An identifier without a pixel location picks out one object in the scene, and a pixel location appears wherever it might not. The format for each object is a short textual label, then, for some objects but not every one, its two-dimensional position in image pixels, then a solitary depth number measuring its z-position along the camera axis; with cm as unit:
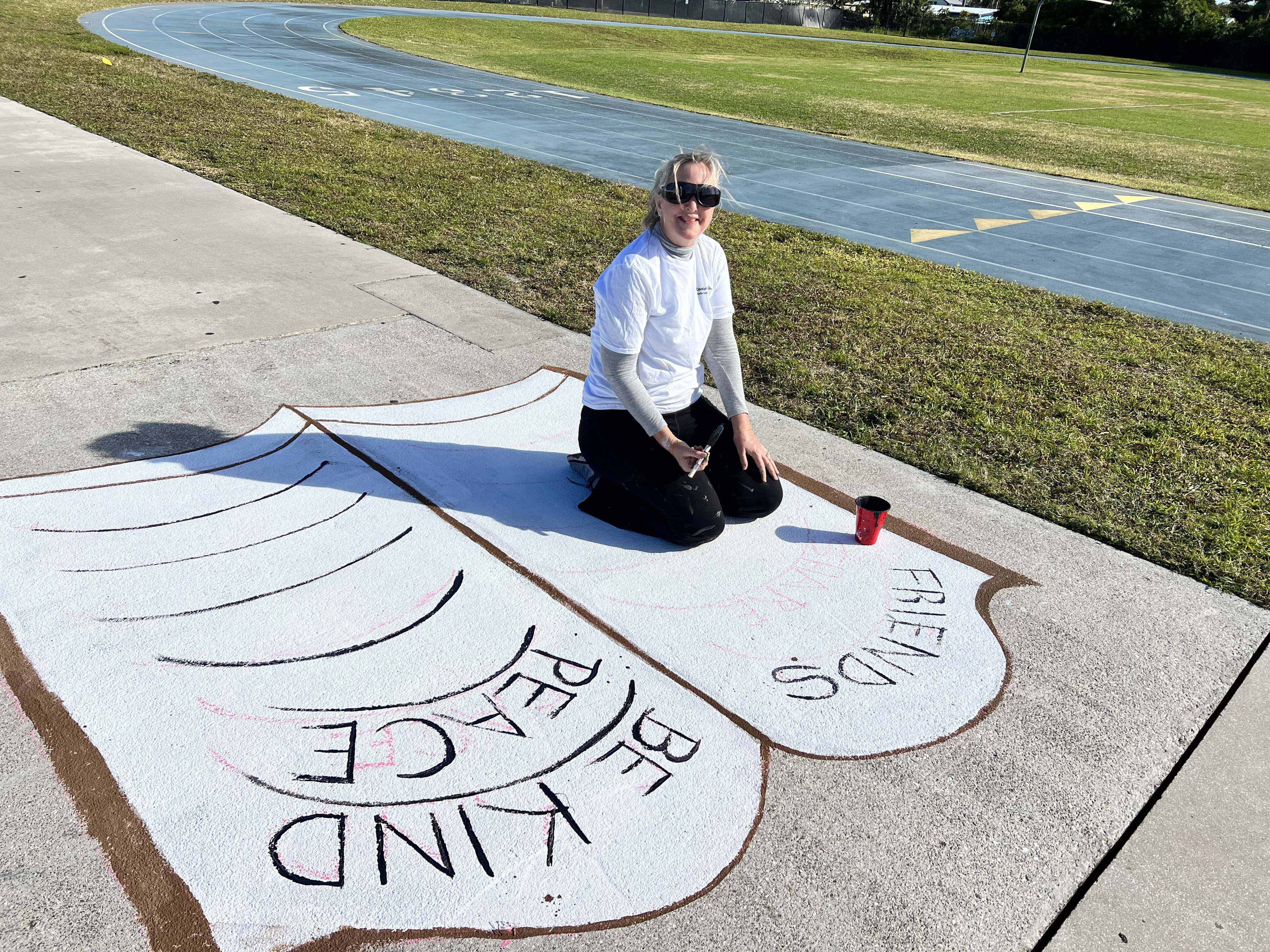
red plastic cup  388
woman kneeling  368
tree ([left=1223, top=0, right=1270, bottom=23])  6464
